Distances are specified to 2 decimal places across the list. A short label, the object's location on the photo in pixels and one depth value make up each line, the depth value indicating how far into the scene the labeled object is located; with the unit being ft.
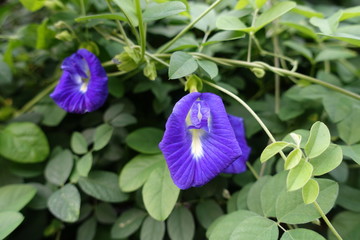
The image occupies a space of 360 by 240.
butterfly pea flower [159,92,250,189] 0.51
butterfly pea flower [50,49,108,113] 0.66
